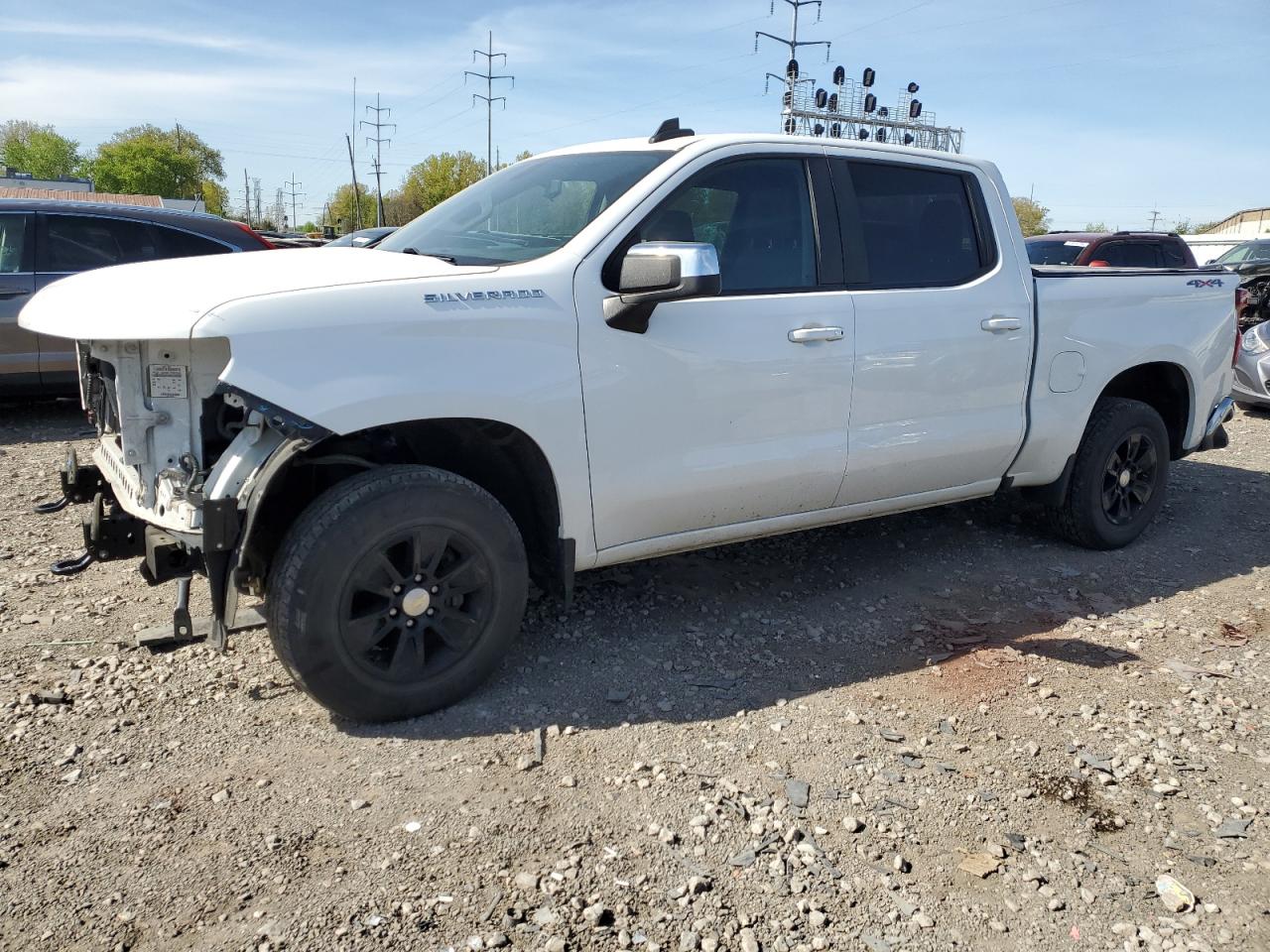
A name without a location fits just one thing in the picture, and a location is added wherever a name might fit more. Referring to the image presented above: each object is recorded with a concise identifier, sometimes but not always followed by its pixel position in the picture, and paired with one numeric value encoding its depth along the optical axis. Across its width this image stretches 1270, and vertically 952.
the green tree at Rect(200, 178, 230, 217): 106.44
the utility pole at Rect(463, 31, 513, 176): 60.84
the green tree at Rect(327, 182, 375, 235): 101.31
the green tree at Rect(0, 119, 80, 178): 102.00
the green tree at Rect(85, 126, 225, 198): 94.31
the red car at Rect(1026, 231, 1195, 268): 11.62
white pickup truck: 3.04
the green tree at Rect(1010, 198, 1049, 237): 78.62
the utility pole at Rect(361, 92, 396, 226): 64.44
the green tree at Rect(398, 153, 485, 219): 81.62
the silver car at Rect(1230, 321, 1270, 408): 9.93
